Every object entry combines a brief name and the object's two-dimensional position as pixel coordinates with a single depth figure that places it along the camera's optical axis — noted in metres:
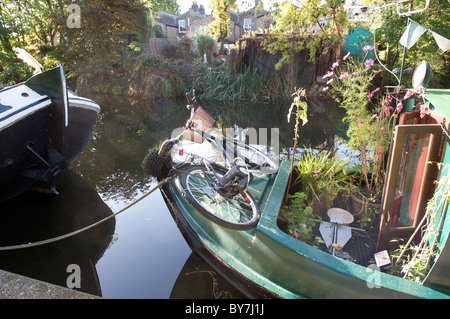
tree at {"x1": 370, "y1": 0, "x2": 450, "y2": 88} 8.11
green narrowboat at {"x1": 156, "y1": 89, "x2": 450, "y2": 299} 1.95
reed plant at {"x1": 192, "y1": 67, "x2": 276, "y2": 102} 13.54
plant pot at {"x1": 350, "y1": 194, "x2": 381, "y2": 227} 3.18
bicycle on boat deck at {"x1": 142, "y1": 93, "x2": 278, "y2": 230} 2.79
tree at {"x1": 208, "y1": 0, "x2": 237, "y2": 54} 20.64
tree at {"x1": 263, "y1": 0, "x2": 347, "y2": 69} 10.95
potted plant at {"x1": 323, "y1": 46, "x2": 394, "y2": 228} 3.30
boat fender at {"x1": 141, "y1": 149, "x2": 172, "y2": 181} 4.06
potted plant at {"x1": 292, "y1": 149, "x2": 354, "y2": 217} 3.34
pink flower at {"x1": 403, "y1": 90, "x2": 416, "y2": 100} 2.61
